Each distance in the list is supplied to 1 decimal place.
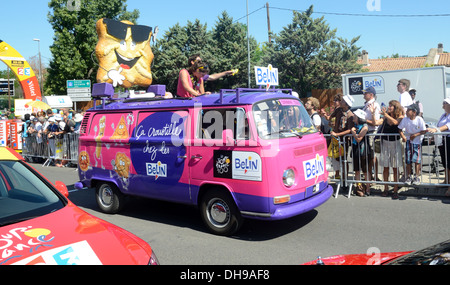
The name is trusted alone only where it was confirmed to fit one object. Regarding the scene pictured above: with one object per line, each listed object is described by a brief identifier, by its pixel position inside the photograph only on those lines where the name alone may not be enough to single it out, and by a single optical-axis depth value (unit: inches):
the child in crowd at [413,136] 289.9
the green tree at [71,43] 1499.8
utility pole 1744.6
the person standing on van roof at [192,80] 282.8
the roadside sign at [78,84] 970.1
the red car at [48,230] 105.4
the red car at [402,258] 86.4
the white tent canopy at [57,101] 1278.3
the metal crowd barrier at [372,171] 296.5
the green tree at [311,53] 1309.1
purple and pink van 206.1
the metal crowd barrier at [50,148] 552.4
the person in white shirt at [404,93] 413.4
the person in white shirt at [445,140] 289.3
